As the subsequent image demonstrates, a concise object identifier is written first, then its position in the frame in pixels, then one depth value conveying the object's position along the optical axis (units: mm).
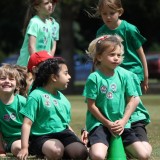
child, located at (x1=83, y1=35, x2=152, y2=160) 14664
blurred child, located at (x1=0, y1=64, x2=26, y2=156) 16297
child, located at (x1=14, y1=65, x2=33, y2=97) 16997
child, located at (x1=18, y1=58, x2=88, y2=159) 15047
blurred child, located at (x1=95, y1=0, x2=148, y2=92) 17531
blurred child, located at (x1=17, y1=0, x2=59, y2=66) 19594
